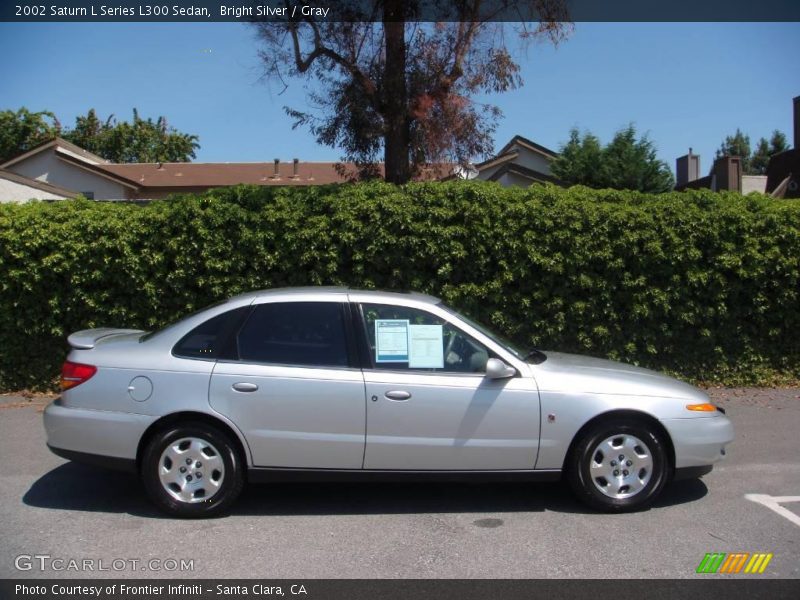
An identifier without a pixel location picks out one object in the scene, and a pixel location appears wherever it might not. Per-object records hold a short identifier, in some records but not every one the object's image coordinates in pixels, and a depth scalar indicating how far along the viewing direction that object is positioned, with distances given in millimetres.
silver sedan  5105
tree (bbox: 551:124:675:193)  25422
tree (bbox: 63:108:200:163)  51250
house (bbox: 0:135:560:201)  28625
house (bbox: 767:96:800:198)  24844
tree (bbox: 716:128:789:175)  59188
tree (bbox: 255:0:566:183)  10164
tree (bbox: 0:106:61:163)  44281
